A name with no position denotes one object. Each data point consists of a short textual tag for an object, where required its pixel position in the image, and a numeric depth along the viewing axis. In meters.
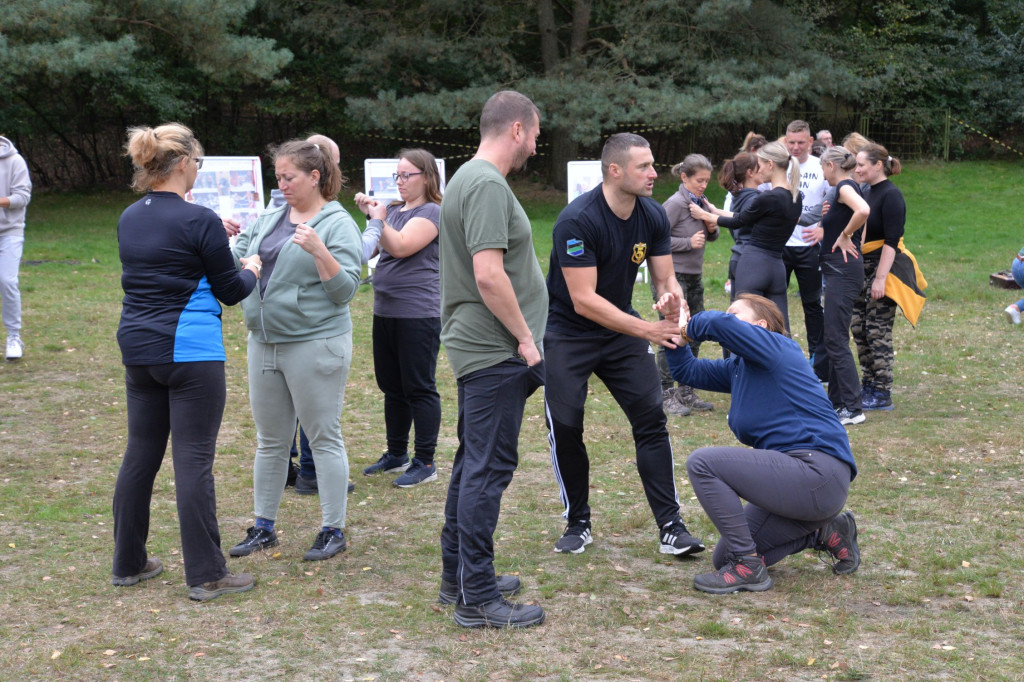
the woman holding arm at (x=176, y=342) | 4.11
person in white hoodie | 8.34
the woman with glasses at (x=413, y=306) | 5.73
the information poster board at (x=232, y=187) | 12.47
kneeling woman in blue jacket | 4.27
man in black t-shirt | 4.44
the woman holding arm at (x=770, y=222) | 6.79
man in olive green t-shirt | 3.87
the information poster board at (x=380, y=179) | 12.56
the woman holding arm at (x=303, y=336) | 4.63
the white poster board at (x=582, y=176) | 13.38
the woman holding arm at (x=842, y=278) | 7.21
